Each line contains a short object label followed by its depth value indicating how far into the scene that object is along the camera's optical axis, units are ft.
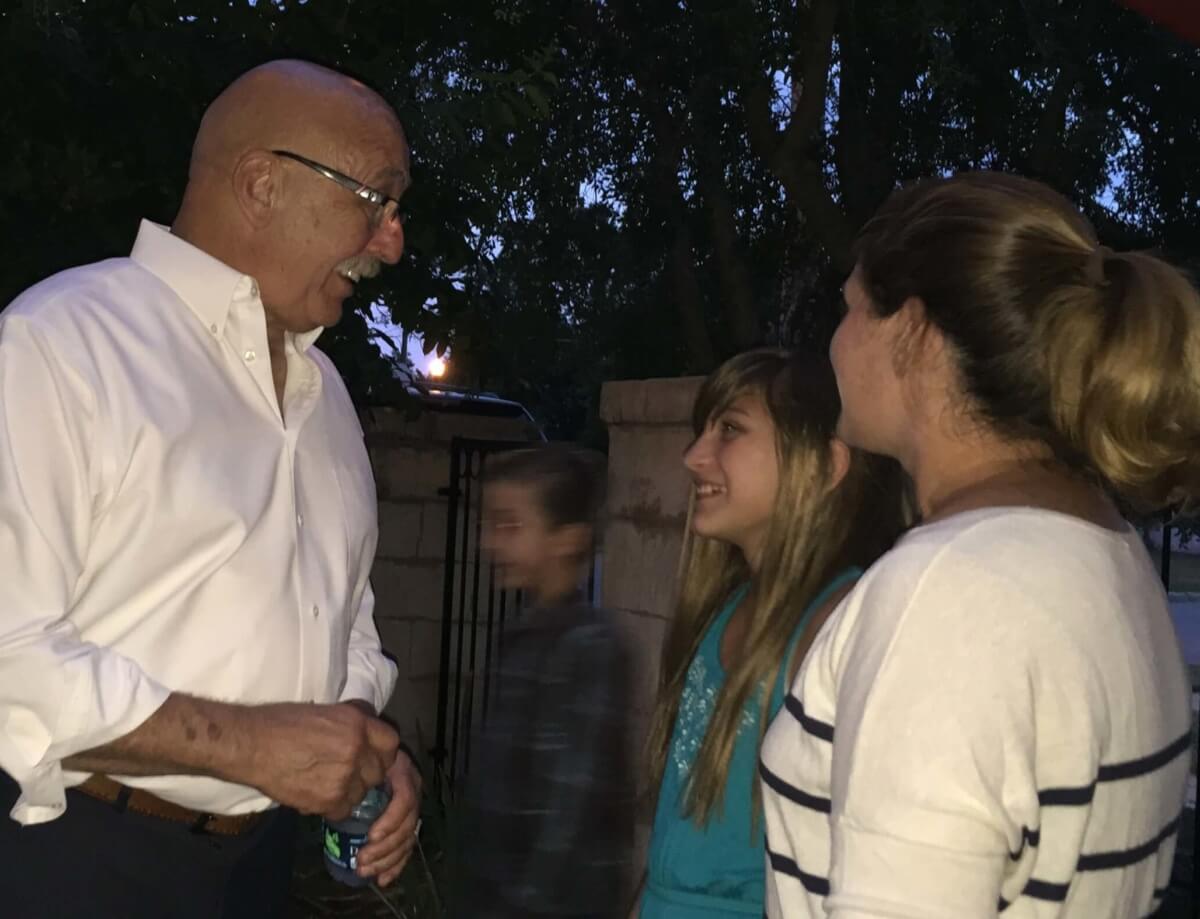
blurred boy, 6.67
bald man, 5.34
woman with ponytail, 3.53
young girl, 6.88
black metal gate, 18.26
